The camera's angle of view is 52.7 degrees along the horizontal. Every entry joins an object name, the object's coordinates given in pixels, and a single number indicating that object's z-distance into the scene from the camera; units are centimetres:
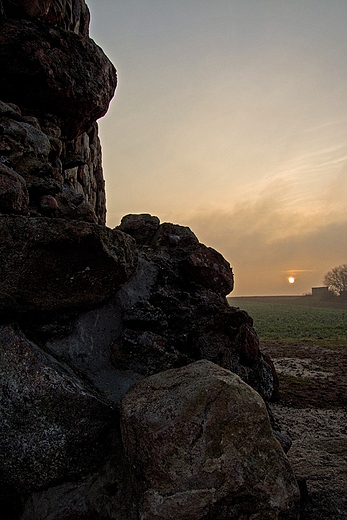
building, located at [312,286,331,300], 8788
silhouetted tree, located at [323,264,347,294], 8781
